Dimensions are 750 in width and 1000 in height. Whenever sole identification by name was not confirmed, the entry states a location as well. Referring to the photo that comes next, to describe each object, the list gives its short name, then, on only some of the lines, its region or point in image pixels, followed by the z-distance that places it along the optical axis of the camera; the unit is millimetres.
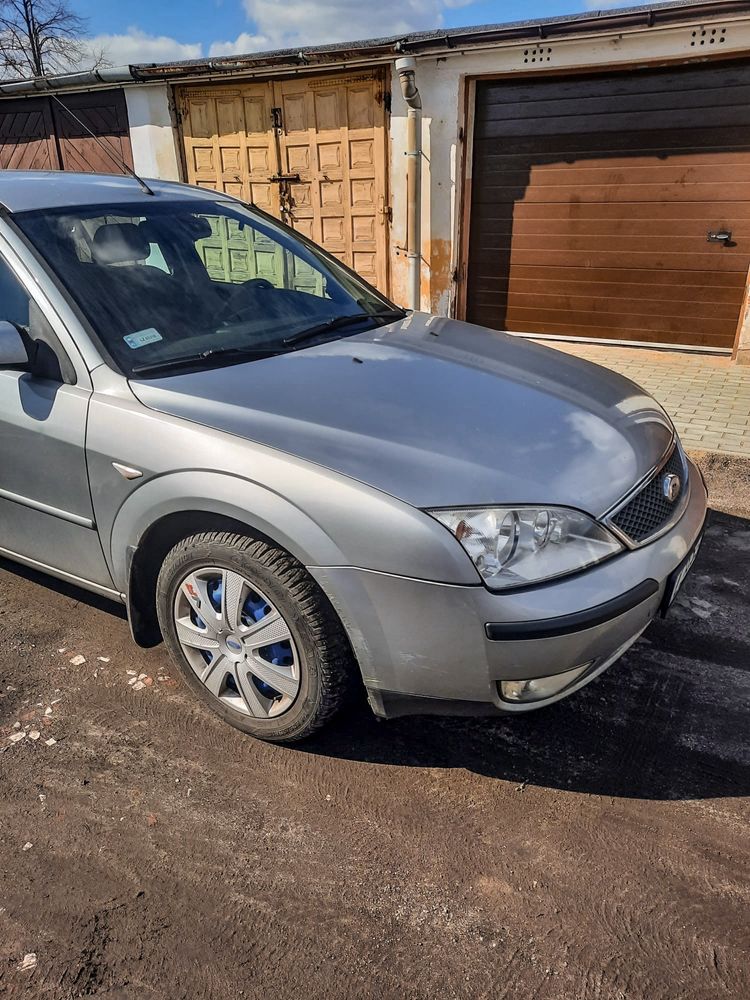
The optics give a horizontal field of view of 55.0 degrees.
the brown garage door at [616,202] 6914
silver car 1976
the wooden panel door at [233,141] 8891
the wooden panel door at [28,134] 10297
